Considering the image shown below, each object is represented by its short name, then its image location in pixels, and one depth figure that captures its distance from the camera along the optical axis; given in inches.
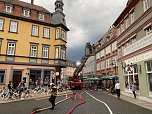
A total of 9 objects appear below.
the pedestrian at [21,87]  489.8
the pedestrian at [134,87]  455.9
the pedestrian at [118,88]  507.9
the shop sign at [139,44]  393.7
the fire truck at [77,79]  924.2
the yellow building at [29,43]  691.2
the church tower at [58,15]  848.2
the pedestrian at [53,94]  306.4
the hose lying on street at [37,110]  255.6
